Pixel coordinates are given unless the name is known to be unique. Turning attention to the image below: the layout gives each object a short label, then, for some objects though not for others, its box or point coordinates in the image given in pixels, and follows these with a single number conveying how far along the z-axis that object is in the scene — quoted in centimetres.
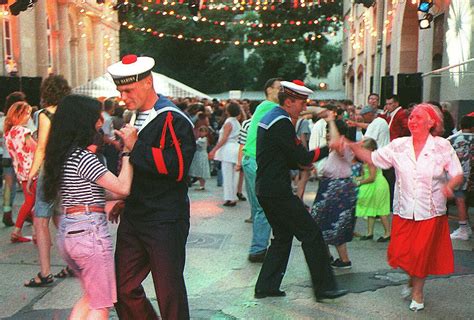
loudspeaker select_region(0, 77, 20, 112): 1444
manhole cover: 714
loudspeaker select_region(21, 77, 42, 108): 1458
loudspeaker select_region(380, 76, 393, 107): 1463
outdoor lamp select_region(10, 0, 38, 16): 1223
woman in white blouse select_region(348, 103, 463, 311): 480
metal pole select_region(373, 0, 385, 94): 1917
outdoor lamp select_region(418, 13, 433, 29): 1424
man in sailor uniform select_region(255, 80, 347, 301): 489
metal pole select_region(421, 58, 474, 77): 1114
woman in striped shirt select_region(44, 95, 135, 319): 329
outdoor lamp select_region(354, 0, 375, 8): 1377
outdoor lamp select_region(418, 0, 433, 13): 1273
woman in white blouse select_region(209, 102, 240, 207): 1018
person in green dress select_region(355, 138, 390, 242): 748
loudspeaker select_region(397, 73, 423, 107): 1297
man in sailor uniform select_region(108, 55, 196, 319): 338
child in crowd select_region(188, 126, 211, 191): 1206
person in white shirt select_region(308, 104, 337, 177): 1130
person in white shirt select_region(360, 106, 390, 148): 915
